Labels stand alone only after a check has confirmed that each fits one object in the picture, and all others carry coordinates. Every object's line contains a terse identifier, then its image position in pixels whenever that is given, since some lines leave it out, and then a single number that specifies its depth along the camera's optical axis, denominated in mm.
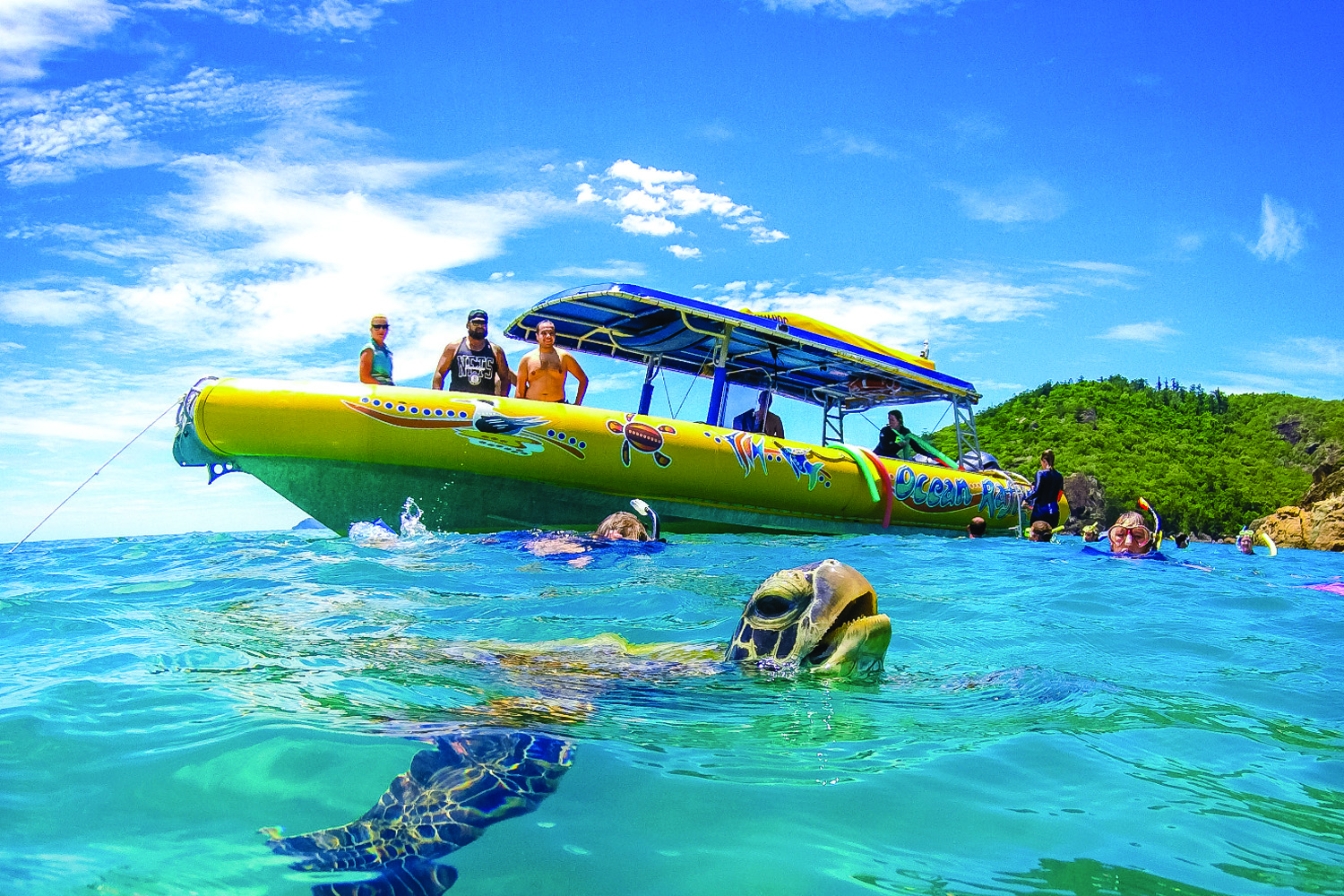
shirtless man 9250
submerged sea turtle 1478
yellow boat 7984
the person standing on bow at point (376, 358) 8867
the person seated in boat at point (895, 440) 12531
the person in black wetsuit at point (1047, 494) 12812
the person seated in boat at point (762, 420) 11117
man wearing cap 8953
